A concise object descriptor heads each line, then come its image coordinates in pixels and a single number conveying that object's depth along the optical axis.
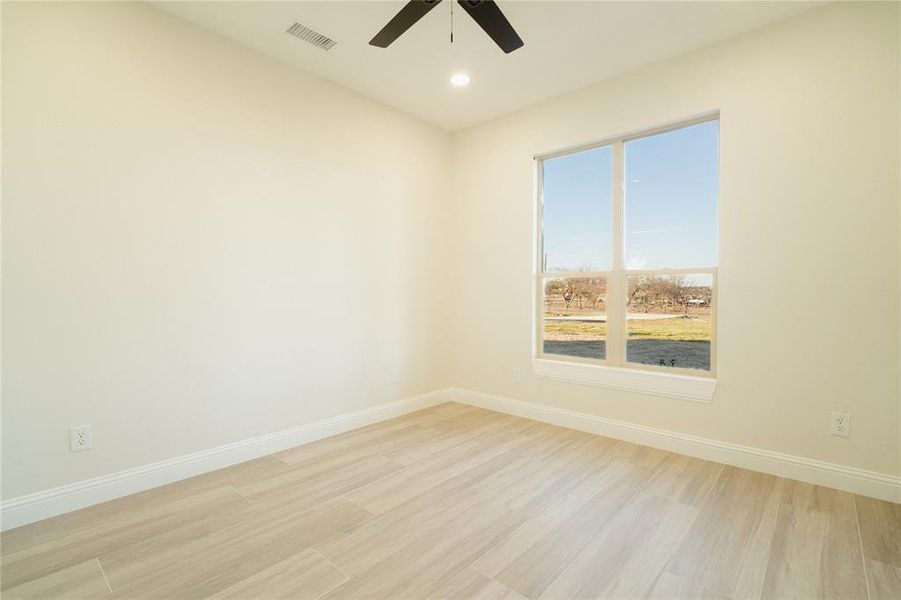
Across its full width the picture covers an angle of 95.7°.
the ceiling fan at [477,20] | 1.92
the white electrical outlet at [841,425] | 2.38
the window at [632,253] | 3.01
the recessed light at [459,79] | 3.20
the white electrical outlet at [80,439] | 2.17
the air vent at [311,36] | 2.66
